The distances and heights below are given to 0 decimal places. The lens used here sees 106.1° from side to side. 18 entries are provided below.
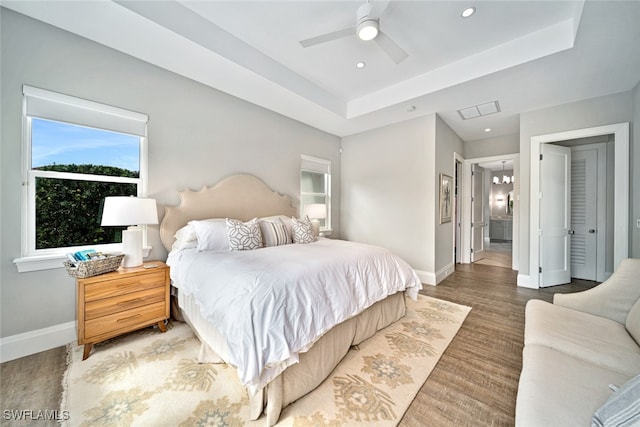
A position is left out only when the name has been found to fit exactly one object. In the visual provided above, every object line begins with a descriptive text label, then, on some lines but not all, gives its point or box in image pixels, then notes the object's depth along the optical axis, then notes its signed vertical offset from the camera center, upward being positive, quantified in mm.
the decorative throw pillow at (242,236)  2590 -259
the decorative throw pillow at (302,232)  3098 -253
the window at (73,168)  2105 +430
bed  1388 -600
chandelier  8508 +1213
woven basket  1979 -466
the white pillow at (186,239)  2582 -293
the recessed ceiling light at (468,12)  2203 +1871
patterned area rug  1441 -1217
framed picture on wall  4184 +284
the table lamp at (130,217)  2152 -48
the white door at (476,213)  5551 +5
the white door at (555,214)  3779 -7
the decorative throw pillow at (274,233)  2953 -262
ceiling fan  2010 +1578
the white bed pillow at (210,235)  2553 -248
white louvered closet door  3926 +10
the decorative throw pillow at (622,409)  792 -670
